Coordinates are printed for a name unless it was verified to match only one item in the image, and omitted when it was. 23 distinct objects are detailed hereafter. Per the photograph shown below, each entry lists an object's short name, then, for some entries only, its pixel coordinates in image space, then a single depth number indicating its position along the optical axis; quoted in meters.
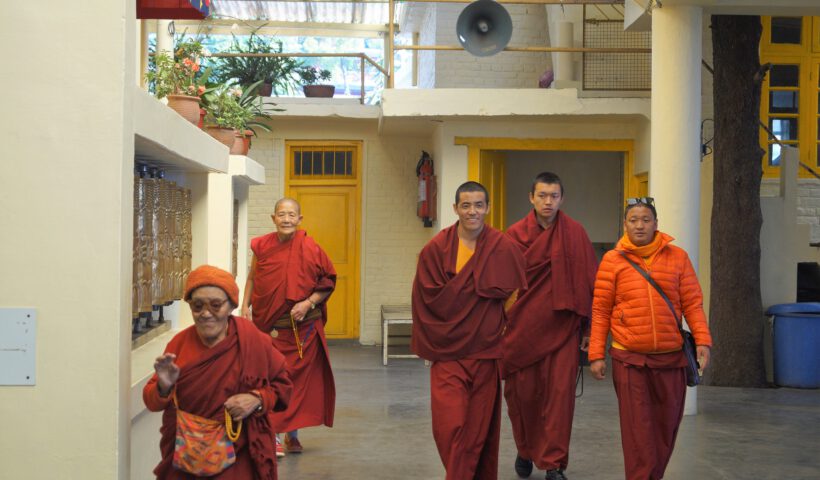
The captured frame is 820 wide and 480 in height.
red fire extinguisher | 13.46
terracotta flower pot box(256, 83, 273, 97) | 14.20
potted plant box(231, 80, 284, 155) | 8.48
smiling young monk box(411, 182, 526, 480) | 5.97
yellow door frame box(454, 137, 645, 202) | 12.53
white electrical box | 3.51
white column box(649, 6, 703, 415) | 9.04
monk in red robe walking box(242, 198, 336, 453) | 7.52
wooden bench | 12.59
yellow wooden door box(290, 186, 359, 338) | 14.99
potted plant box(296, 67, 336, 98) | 14.45
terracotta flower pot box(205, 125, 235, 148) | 8.01
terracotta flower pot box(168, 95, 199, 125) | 6.22
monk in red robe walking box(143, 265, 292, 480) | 3.88
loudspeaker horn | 11.02
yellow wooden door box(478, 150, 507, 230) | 12.69
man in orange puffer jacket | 5.89
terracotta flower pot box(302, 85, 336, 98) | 14.44
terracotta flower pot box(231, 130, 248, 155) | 8.54
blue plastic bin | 11.02
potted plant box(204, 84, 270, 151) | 8.05
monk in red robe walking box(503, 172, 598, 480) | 6.90
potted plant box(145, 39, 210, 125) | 6.63
